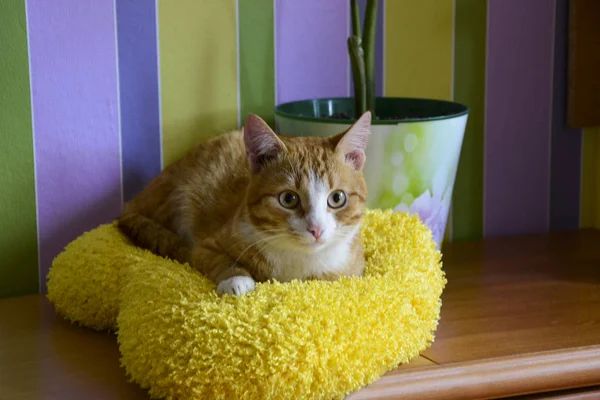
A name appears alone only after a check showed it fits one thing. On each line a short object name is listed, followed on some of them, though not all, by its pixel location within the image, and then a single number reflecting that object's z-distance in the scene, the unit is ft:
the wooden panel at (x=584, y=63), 4.40
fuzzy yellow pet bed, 3.06
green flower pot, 3.73
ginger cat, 3.36
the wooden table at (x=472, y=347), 3.24
